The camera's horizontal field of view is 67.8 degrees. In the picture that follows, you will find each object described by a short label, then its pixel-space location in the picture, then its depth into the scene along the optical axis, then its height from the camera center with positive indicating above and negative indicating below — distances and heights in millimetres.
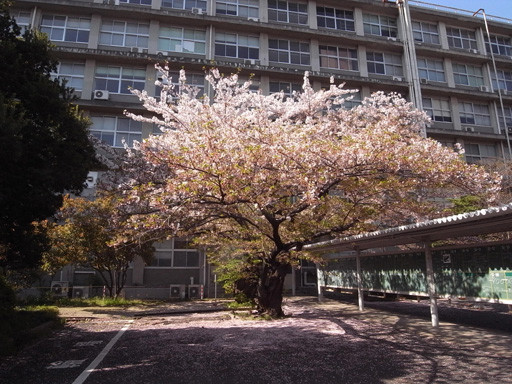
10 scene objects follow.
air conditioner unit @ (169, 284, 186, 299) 21694 -539
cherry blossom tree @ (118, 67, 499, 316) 9094 +2652
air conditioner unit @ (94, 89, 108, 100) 24984 +11981
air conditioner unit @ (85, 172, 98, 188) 24195 +6598
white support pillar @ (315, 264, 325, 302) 18652 -517
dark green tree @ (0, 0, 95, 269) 8297 +3069
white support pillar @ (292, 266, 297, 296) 23048 -352
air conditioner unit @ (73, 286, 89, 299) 20641 -526
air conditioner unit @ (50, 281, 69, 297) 20609 -416
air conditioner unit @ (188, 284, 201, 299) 22234 -560
